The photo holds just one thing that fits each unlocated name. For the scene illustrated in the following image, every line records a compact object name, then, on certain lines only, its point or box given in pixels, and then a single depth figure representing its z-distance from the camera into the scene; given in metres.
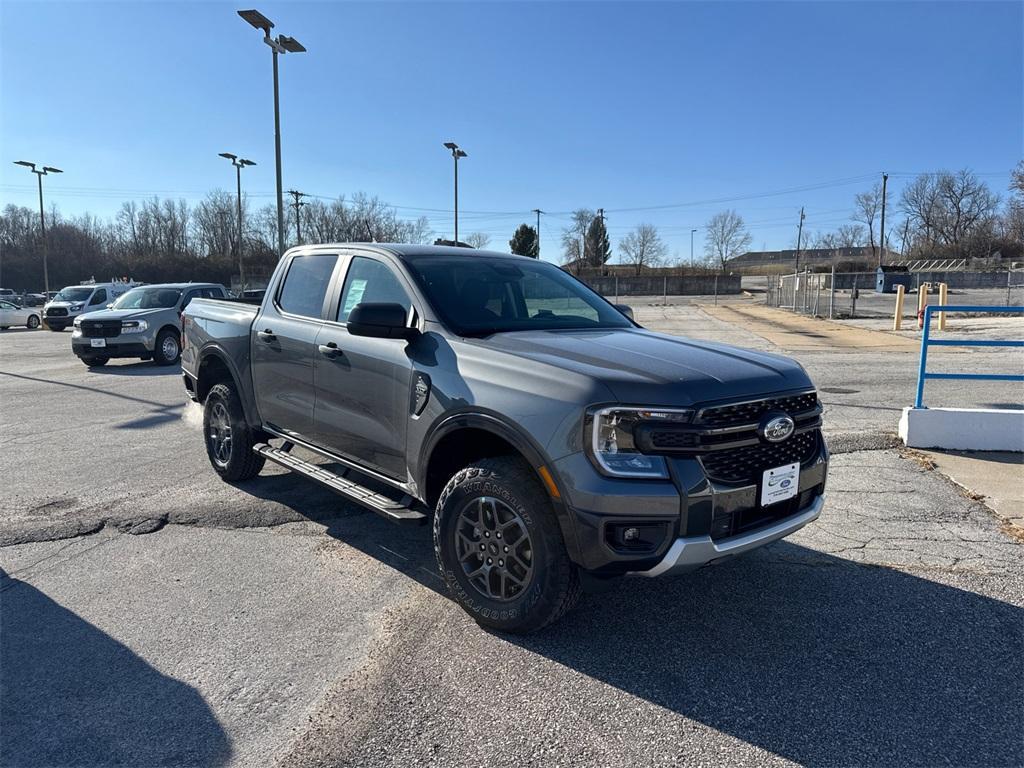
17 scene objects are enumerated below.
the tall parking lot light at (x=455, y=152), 29.44
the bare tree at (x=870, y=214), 106.66
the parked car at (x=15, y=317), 29.88
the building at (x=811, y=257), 95.25
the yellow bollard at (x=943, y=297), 20.90
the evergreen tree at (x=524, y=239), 81.68
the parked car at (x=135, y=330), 14.16
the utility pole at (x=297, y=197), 42.38
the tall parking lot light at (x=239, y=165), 37.12
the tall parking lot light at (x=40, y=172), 43.50
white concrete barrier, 6.50
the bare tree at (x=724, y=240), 106.12
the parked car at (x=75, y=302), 27.00
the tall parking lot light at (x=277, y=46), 16.33
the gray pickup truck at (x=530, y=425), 2.84
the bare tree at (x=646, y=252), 102.00
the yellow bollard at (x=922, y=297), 21.61
